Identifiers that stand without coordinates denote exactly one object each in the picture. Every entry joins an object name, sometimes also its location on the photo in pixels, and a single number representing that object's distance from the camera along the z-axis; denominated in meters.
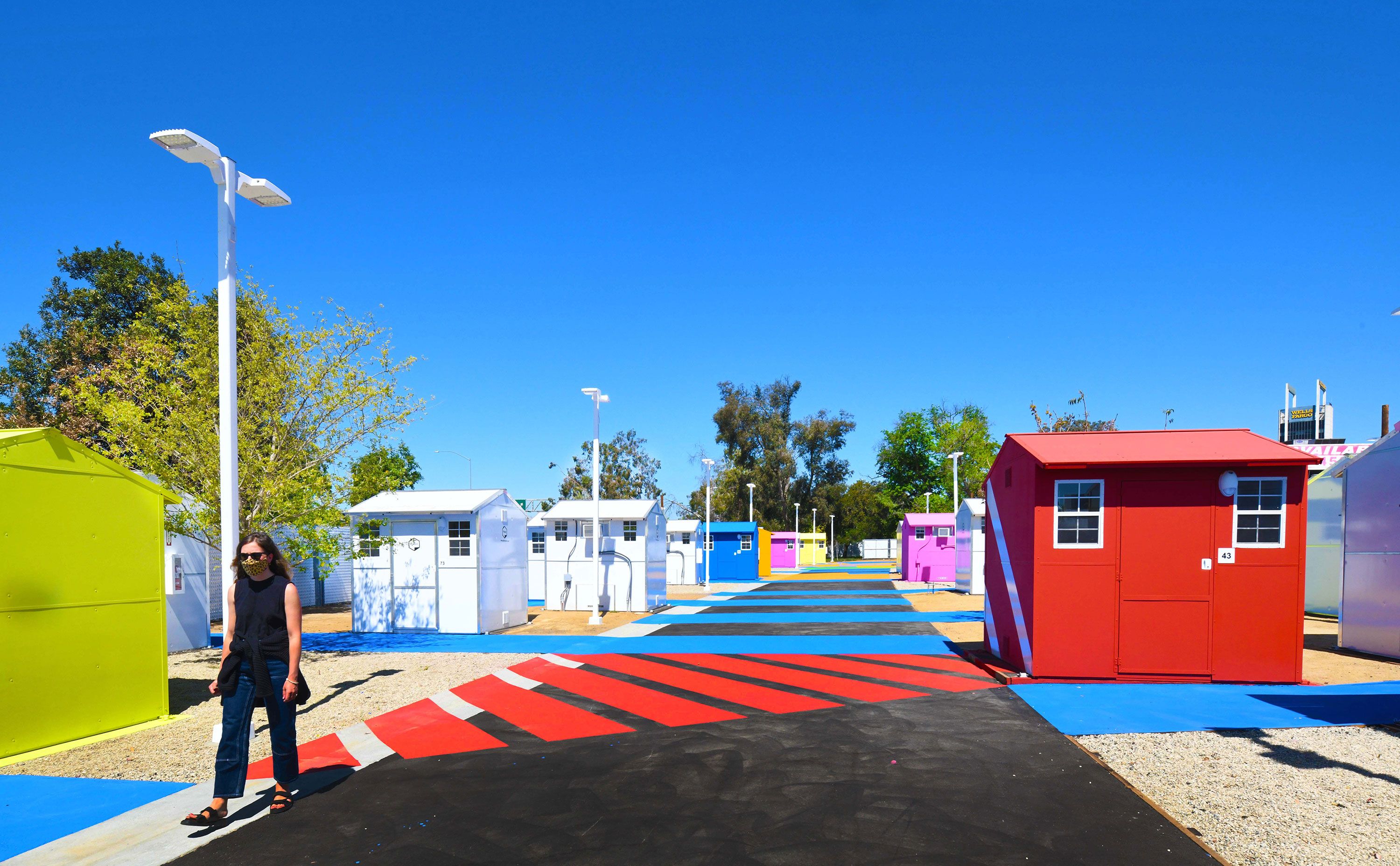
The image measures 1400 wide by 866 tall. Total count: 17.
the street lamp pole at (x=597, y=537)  19.06
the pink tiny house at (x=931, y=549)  34.56
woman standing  5.55
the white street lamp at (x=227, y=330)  7.99
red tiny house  10.38
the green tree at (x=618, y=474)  70.94
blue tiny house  41.12
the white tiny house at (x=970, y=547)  26.34
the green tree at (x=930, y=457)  74.69
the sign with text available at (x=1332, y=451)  38.50
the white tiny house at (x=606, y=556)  22.78
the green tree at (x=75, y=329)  33.34
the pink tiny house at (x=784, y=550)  52.44
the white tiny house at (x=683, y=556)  36.94
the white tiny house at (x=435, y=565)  17.20
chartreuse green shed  7.28
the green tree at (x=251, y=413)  11.33
